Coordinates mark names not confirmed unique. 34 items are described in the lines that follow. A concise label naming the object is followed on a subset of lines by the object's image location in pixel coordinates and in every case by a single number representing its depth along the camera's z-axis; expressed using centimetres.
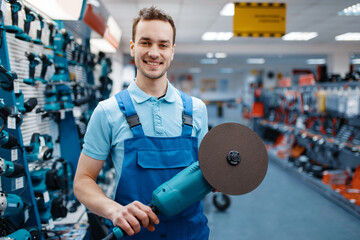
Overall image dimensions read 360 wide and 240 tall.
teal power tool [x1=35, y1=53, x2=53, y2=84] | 233
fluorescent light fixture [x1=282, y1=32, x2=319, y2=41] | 783
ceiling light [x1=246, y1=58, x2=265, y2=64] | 1405
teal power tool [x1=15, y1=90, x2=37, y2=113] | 182
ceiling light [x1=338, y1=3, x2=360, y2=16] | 525
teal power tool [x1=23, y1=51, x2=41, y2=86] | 214
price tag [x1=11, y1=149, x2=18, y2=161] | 169
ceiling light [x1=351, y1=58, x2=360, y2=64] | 1375
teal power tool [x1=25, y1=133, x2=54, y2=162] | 203
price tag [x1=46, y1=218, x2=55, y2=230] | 208
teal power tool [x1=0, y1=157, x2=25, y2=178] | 151
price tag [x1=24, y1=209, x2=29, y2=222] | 175
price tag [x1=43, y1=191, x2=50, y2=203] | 203
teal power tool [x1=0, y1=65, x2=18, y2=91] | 158
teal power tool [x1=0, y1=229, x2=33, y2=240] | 151
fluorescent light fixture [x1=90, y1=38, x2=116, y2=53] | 413
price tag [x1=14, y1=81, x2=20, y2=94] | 172
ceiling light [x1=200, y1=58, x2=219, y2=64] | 1362
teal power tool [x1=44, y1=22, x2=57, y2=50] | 247
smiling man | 116
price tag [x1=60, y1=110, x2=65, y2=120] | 265
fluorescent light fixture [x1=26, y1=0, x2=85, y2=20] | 220
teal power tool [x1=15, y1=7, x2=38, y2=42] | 198
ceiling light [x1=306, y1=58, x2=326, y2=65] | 1492
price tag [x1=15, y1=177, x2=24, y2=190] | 172
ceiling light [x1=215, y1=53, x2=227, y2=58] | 1211
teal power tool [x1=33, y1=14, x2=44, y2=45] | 222
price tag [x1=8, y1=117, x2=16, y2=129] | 161
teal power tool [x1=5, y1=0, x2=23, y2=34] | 181
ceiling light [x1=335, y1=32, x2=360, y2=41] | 795
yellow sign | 409
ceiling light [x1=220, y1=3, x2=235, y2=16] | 502
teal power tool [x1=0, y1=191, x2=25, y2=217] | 153
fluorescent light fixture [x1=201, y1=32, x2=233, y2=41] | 768
